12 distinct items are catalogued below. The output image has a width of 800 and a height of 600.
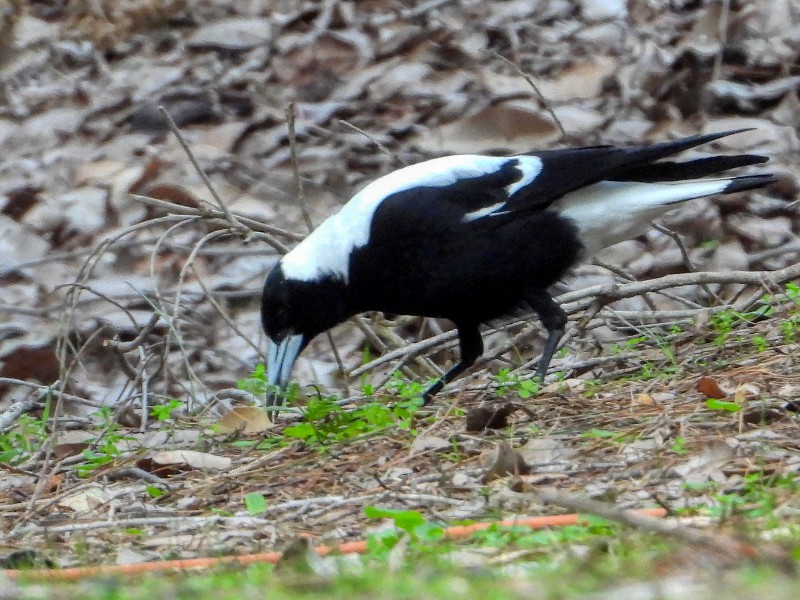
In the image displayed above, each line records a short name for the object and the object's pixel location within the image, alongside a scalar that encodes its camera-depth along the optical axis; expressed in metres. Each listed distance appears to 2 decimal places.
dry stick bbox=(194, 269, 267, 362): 9.70
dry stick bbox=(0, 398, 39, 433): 9.20
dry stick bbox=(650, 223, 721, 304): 10.45
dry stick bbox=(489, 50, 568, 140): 10.85
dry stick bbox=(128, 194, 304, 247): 9.62
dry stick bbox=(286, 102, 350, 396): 9.20
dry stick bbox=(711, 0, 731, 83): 15.61
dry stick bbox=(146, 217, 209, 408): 9.12
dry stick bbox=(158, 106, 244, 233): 9.77
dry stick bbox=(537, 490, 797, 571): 3.98
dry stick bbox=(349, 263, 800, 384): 9.37
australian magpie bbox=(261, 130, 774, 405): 9.30
